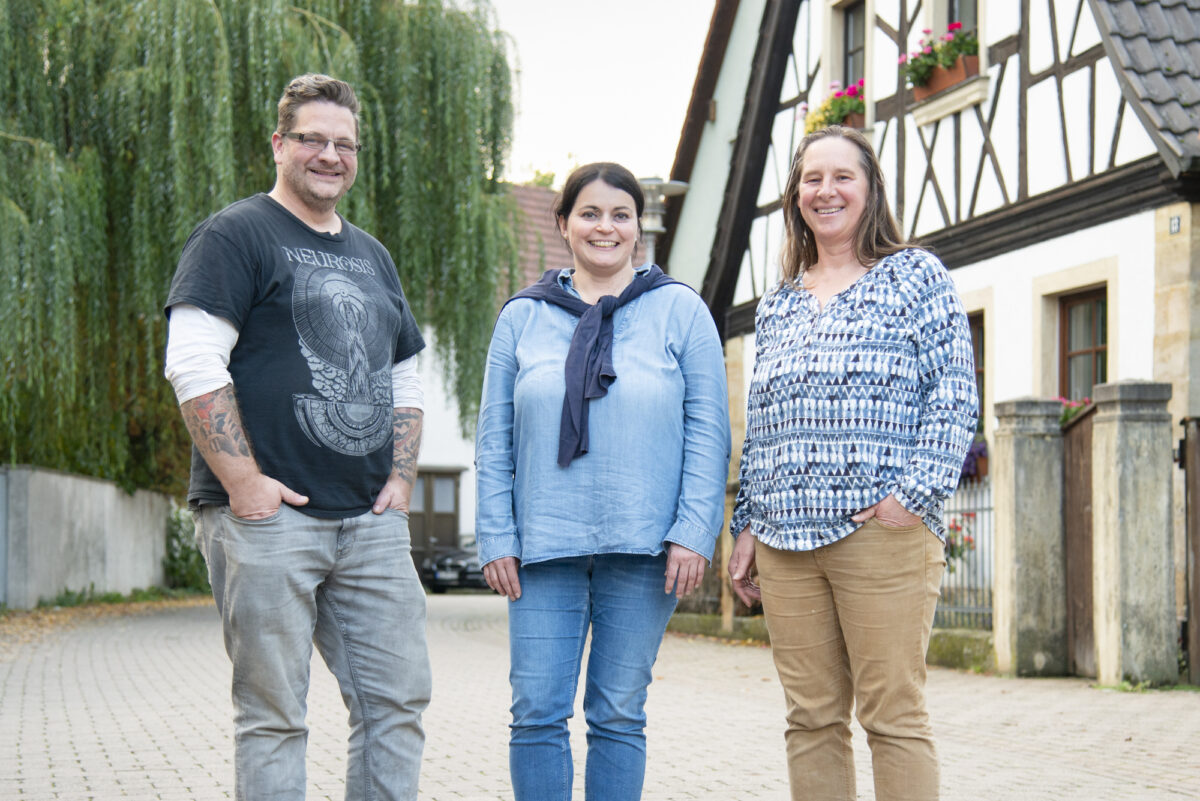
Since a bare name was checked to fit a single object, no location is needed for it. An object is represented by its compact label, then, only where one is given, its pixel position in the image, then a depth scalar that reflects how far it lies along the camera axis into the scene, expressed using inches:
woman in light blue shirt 144.0
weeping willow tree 508.1
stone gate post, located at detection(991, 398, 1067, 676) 388.2
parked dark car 1220.5
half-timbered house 430.6
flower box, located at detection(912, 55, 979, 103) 531.8
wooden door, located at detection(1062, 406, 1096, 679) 379.2
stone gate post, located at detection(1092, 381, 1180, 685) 356.5
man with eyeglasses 140.3
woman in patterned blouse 140.4
